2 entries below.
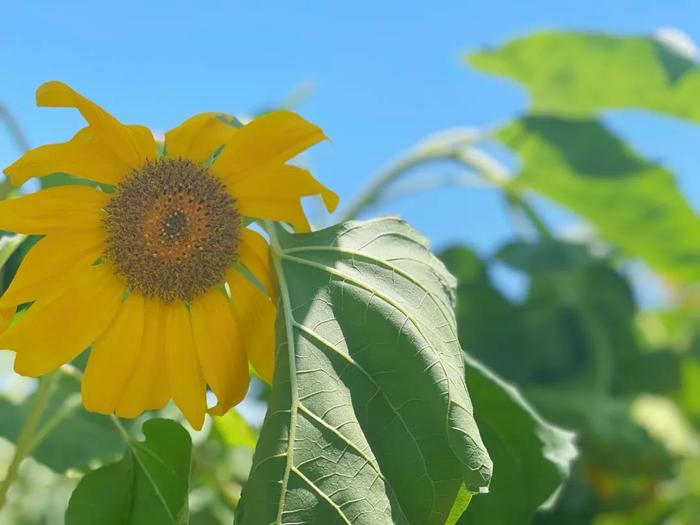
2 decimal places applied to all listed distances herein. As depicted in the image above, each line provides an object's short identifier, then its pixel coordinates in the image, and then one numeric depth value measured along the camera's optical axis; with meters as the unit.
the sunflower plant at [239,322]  0.45
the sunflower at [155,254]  0.50
